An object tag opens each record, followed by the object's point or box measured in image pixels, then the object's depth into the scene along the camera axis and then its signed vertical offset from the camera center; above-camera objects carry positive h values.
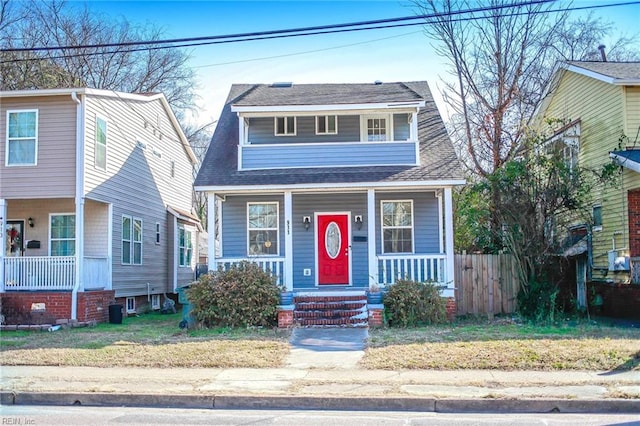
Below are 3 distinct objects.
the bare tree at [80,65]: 29.83 +10.51
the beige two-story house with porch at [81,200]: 16.66 +1.60
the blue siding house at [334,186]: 16.17 +1.71
